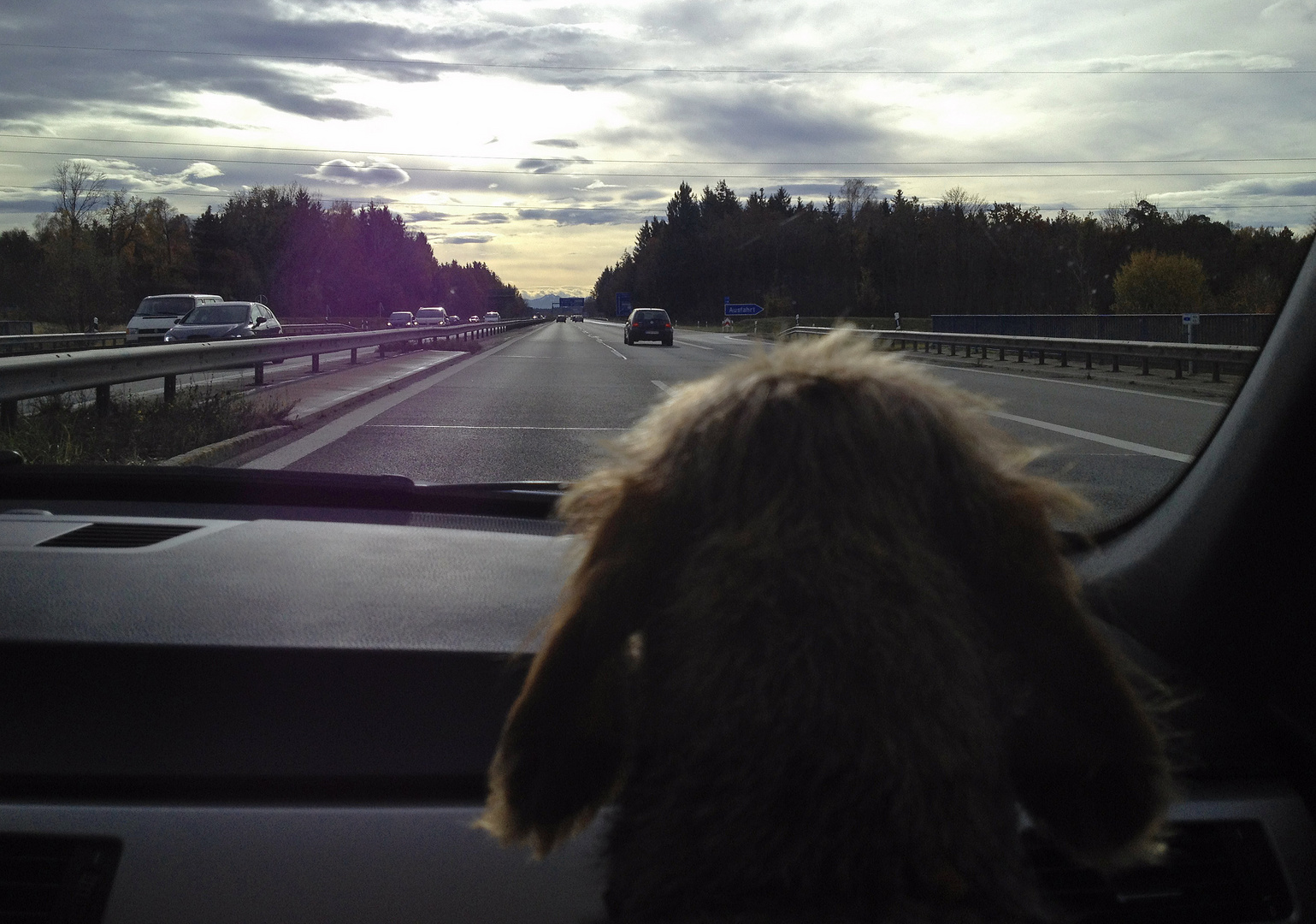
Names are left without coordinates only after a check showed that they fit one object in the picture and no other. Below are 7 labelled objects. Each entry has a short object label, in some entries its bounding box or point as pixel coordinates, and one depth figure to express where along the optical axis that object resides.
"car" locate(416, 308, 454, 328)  64.31
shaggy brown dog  0.95
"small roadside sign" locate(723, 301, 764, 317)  44.62
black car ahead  45.84
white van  31.25
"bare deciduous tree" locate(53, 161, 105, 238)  36.47
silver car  26.50
